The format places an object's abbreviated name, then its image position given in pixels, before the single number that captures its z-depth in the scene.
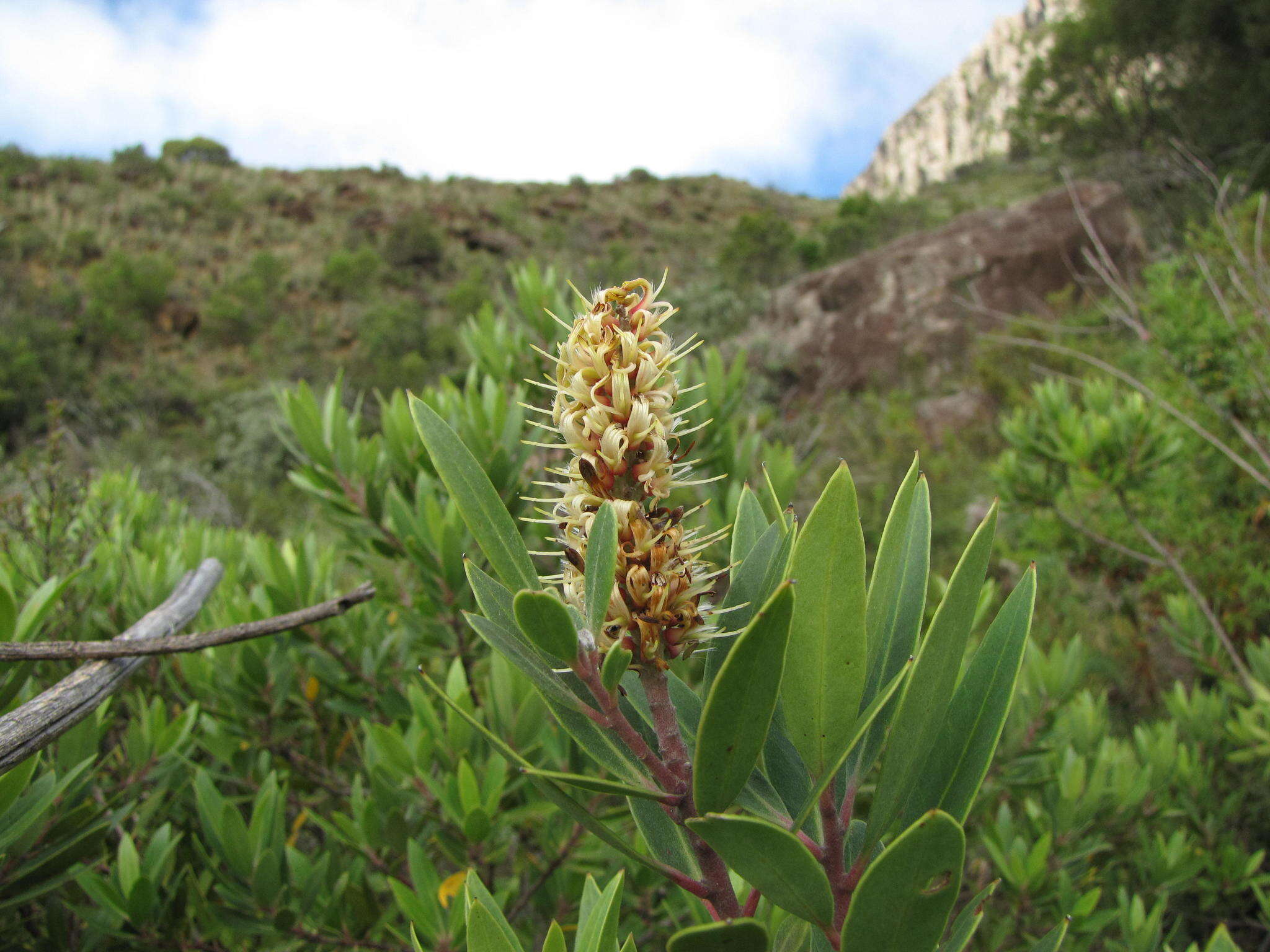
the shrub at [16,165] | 28.38
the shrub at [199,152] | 36.81
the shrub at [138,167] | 31.78
